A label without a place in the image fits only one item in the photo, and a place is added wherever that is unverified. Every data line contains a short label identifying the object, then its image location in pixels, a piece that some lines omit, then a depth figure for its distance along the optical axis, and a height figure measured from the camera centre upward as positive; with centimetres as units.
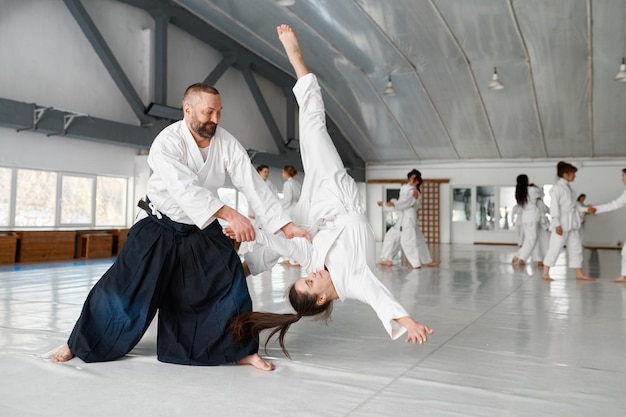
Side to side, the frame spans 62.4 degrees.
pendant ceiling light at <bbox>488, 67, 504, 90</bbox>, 1040 +299
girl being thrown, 224 -7
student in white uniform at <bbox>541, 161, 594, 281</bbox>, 582 +13
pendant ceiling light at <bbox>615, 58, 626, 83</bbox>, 898 +280
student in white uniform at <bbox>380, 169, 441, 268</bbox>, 715 +15
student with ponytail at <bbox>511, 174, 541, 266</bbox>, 721 +24
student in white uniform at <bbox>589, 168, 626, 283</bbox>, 562 +28
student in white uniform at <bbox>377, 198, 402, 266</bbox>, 743 -21
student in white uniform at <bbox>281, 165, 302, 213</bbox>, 714 +56
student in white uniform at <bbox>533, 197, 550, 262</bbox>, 752 -2
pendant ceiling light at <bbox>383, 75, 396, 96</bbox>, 1142 +310
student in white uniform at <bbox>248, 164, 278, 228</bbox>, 734 +81
